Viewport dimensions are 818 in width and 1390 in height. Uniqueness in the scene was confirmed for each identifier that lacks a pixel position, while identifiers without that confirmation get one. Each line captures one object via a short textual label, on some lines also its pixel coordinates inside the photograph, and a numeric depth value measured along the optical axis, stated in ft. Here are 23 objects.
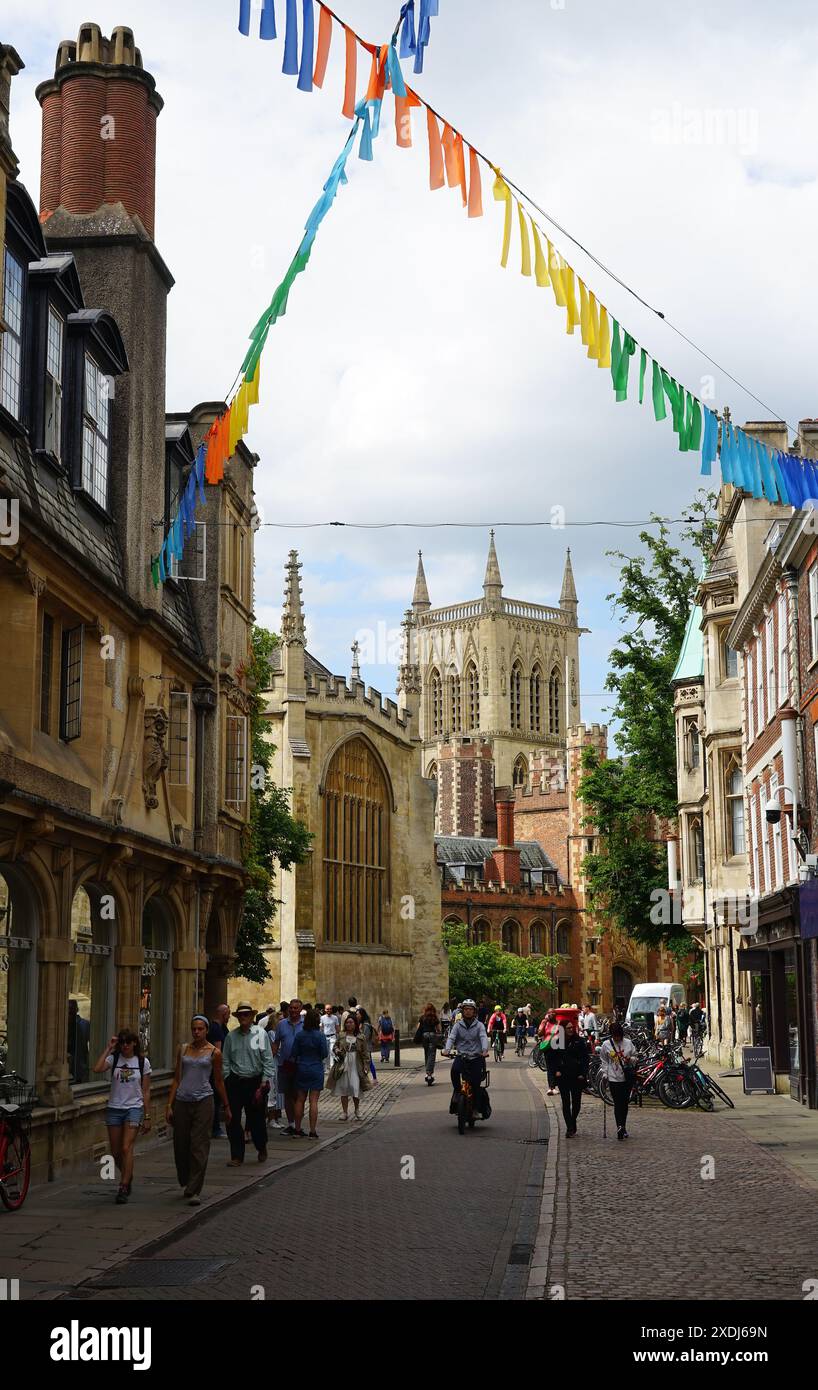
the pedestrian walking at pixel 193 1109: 43.75
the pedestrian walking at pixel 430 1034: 103.91
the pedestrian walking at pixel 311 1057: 60.80
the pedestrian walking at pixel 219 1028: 59.62
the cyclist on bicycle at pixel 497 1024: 150.20
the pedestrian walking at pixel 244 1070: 52.39
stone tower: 428.15
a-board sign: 88.79
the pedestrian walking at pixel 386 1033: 143.33
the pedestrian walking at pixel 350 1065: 73.92
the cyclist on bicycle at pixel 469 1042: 64.54
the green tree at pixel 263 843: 105.37
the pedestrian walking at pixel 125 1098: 43.70
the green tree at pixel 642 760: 136.26
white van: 168.96
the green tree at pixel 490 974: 233.96
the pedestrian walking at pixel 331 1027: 95.30
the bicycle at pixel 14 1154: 40.19
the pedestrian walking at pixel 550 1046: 64.54
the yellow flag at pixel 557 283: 36.52
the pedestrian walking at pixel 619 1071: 62.18
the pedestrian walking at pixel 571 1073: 64.03
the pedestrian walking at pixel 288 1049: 61.62
